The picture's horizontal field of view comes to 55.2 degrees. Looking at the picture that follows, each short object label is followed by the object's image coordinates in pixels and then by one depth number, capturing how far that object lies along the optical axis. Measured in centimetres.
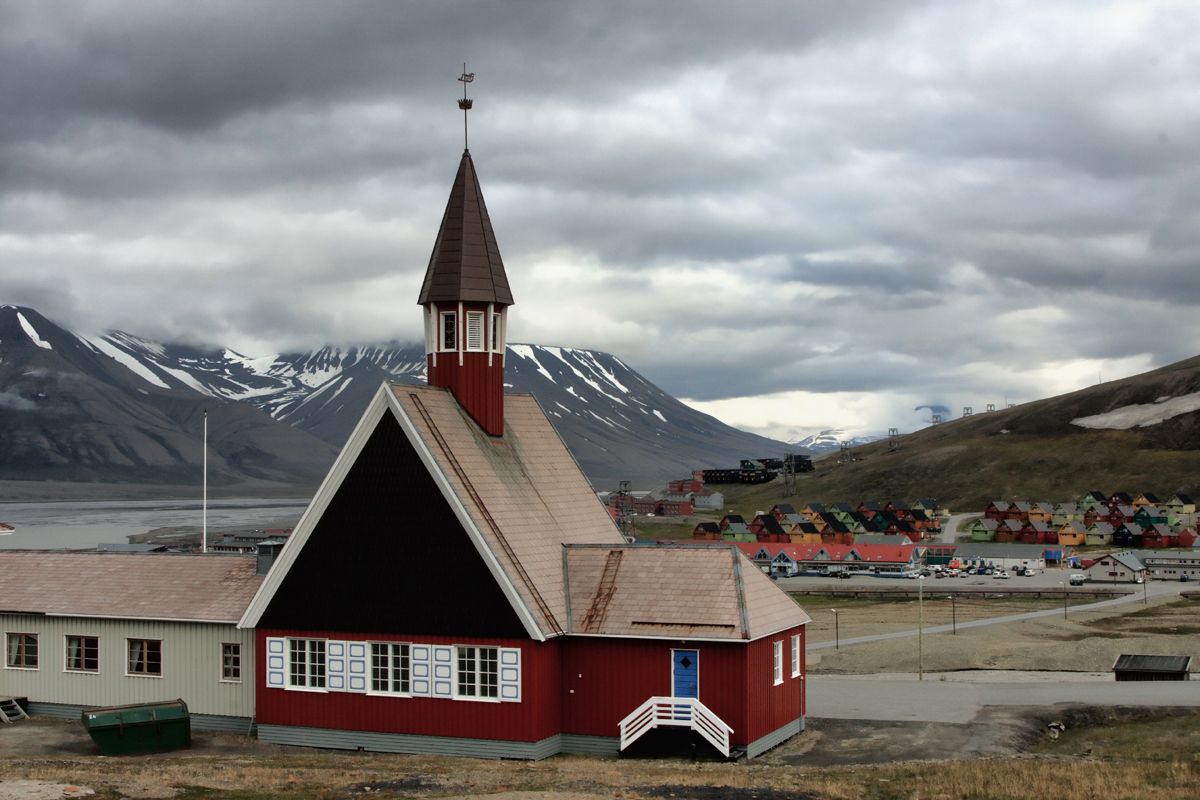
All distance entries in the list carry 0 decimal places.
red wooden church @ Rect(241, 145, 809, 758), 3119
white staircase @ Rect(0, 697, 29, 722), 3691
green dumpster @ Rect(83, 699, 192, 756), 3209
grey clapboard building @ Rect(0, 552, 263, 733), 3600
